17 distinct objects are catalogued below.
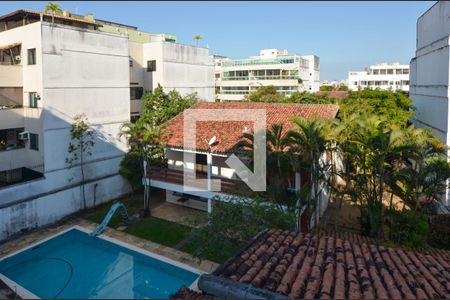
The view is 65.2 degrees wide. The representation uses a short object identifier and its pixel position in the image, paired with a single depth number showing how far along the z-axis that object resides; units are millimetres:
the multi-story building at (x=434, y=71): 23609
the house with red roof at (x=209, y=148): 21969
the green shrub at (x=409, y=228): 17312
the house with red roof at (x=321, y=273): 7321
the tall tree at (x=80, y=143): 23344
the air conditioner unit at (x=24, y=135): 22952
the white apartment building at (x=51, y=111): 21484
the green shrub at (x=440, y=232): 19081
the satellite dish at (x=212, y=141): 21578
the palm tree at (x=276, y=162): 18016
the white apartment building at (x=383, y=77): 102562
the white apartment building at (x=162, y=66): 32594
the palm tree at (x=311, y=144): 17484
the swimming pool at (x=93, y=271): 15789
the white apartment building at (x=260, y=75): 73000
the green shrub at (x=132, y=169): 26062
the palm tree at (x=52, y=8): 24081
